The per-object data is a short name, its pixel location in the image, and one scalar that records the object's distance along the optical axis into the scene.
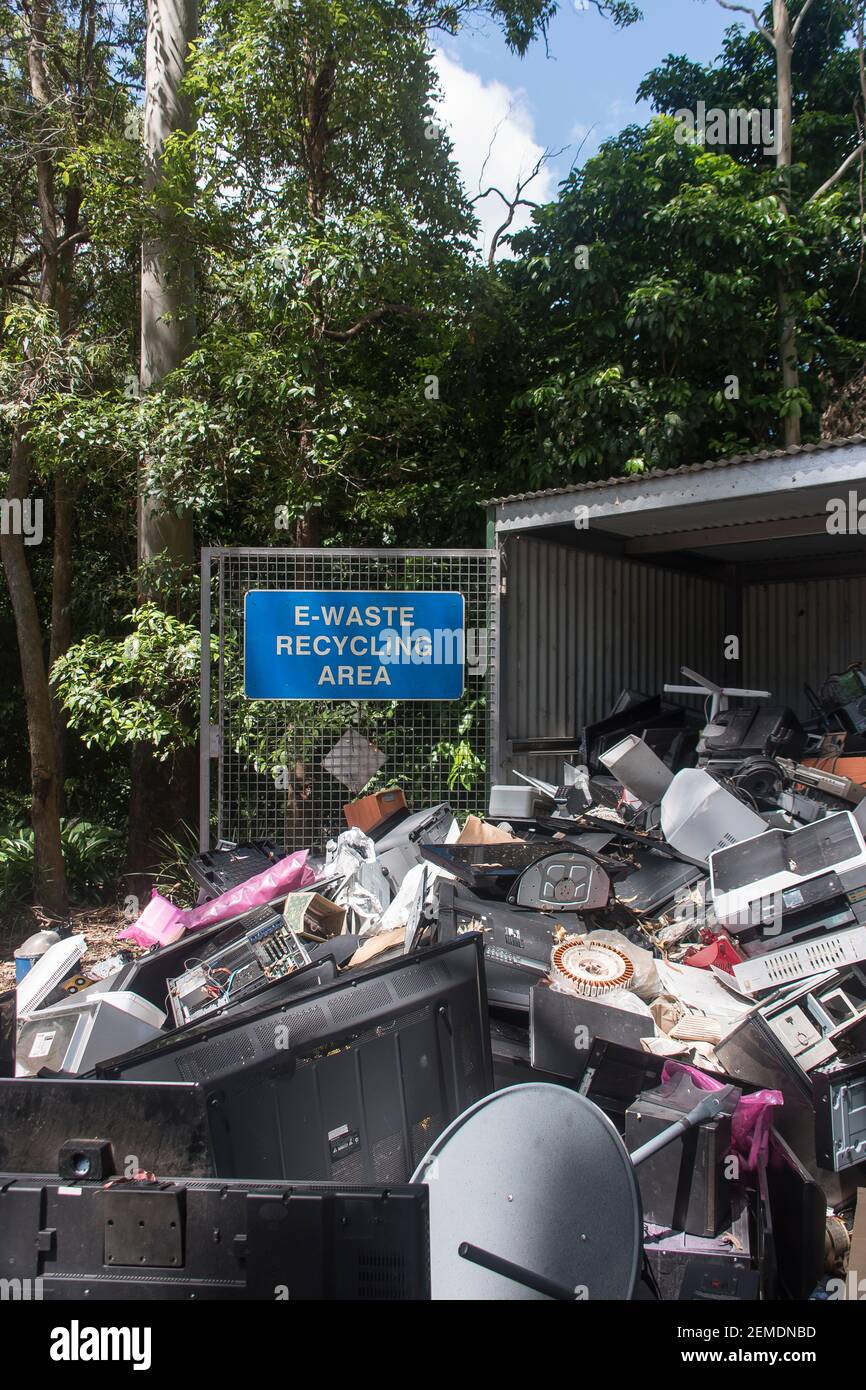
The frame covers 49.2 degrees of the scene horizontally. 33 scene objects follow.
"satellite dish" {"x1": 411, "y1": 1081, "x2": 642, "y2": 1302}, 1.89
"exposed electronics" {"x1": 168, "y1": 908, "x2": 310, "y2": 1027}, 3.78
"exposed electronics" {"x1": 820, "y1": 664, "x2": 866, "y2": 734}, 6.36
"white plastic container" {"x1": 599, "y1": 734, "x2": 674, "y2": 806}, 5.91
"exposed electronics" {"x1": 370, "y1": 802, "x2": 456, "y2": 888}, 4.95
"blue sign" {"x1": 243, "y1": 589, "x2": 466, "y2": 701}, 5.83
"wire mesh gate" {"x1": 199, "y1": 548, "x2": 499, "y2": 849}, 5.93
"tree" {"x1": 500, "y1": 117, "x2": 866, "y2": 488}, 7.80
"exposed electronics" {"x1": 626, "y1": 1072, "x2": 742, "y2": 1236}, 2.45
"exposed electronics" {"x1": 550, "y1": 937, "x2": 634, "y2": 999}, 3.55
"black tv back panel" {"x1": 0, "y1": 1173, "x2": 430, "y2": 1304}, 1.78
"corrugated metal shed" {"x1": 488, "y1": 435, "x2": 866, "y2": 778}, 5.65
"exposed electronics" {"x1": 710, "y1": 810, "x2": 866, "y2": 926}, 4.01
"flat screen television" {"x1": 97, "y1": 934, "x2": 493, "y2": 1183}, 2.15
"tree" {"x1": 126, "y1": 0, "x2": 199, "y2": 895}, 7.39
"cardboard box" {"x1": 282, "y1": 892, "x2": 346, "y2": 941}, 4.15
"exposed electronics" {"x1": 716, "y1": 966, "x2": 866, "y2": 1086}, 2.97
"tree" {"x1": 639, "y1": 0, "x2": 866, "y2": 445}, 8.61
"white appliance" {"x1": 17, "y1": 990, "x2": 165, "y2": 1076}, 3.22
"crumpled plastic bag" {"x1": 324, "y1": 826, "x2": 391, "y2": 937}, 4.48
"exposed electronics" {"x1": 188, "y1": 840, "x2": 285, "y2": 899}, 5.21
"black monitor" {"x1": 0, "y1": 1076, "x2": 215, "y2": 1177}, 2.03
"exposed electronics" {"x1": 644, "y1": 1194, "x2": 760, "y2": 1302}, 2.33
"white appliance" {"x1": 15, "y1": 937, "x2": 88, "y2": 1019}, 4.08
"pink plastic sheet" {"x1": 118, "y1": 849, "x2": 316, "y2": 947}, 4.83
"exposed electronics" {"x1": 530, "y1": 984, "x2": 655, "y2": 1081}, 3.05
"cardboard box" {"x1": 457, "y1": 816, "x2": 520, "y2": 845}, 4.98
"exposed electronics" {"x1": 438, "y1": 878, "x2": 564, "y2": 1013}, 3.52
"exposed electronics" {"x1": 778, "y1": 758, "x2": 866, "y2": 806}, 5.17
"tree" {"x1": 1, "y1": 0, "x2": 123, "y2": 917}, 8.15
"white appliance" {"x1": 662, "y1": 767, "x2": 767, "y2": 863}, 4.83
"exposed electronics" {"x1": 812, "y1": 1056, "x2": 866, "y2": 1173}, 2.75
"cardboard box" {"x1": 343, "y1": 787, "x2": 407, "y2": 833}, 5.68
